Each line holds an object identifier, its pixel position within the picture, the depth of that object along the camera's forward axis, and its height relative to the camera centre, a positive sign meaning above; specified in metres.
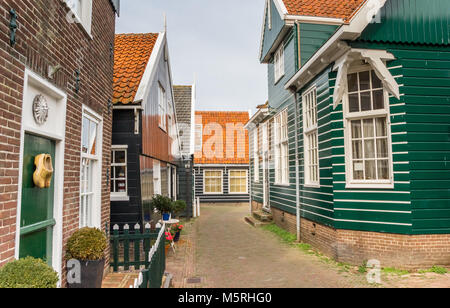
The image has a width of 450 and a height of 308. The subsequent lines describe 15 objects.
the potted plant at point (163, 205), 10.49 -0.96
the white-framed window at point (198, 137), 25.64 +3.17
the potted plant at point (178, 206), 11.25 -1.09
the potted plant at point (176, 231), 10.47 -1.81
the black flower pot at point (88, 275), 4.62 -1.44
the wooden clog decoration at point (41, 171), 3.77 +0.08
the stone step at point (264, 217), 14.19 -1.88
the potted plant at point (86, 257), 4.65 -1.18
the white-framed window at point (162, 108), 11.63 +2.61
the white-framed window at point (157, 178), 10.93 -0.07
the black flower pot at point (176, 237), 10.62 -2.07
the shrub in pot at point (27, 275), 2.82 -0.89
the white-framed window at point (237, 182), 24.92 -0.53
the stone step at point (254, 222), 13.85 -2.11
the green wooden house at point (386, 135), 6.74 +0.86
